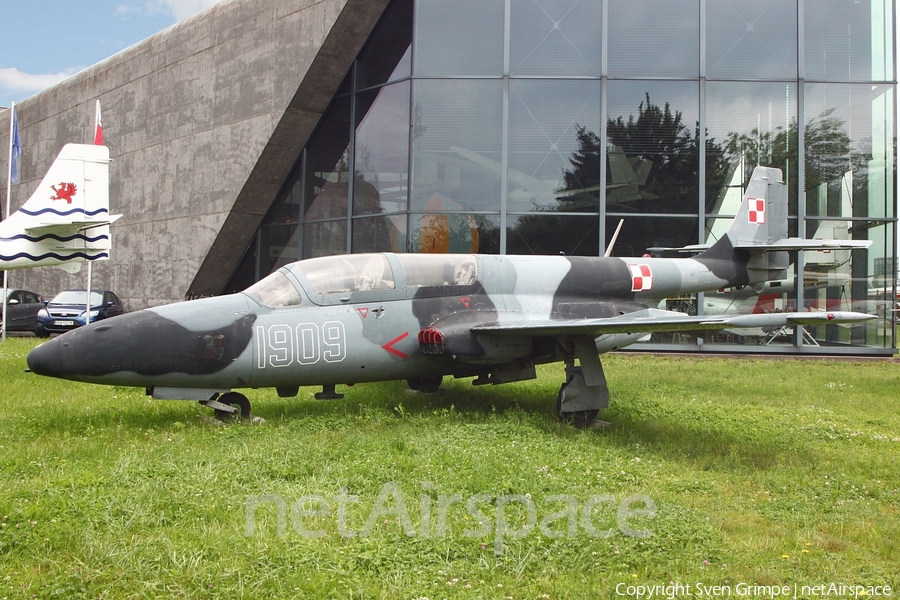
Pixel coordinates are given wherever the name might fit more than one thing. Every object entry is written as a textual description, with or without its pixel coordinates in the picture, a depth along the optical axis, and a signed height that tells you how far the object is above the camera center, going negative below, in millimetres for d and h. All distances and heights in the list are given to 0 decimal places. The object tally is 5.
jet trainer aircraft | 6348 -180
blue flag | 18816 +4270
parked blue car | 17719 -144
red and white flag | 13205 +3376
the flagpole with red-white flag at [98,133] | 13202 +3374
